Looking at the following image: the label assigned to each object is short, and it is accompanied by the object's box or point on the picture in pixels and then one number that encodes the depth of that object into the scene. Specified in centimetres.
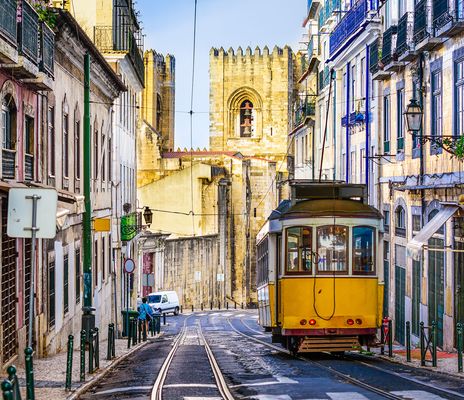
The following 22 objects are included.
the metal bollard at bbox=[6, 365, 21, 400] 963
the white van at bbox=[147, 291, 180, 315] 5350
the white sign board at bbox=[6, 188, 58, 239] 1181
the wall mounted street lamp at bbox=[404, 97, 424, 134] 2155
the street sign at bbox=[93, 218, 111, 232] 2633
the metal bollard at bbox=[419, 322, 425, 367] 1889
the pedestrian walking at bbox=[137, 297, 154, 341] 3189
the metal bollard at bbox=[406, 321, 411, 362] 2008
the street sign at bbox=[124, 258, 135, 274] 2909
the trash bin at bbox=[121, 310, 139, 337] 3377
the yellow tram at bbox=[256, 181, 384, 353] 1911
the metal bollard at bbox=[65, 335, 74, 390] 1494
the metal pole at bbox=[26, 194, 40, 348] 1176
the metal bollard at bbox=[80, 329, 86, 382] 1636
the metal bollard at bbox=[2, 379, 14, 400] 848
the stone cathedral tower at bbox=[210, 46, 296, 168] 8844
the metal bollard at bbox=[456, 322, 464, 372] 1709
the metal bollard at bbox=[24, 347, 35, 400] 1203
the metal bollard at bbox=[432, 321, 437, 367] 1845
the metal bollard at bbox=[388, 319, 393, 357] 2189
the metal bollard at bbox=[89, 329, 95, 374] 1771
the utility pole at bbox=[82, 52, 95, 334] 2116
